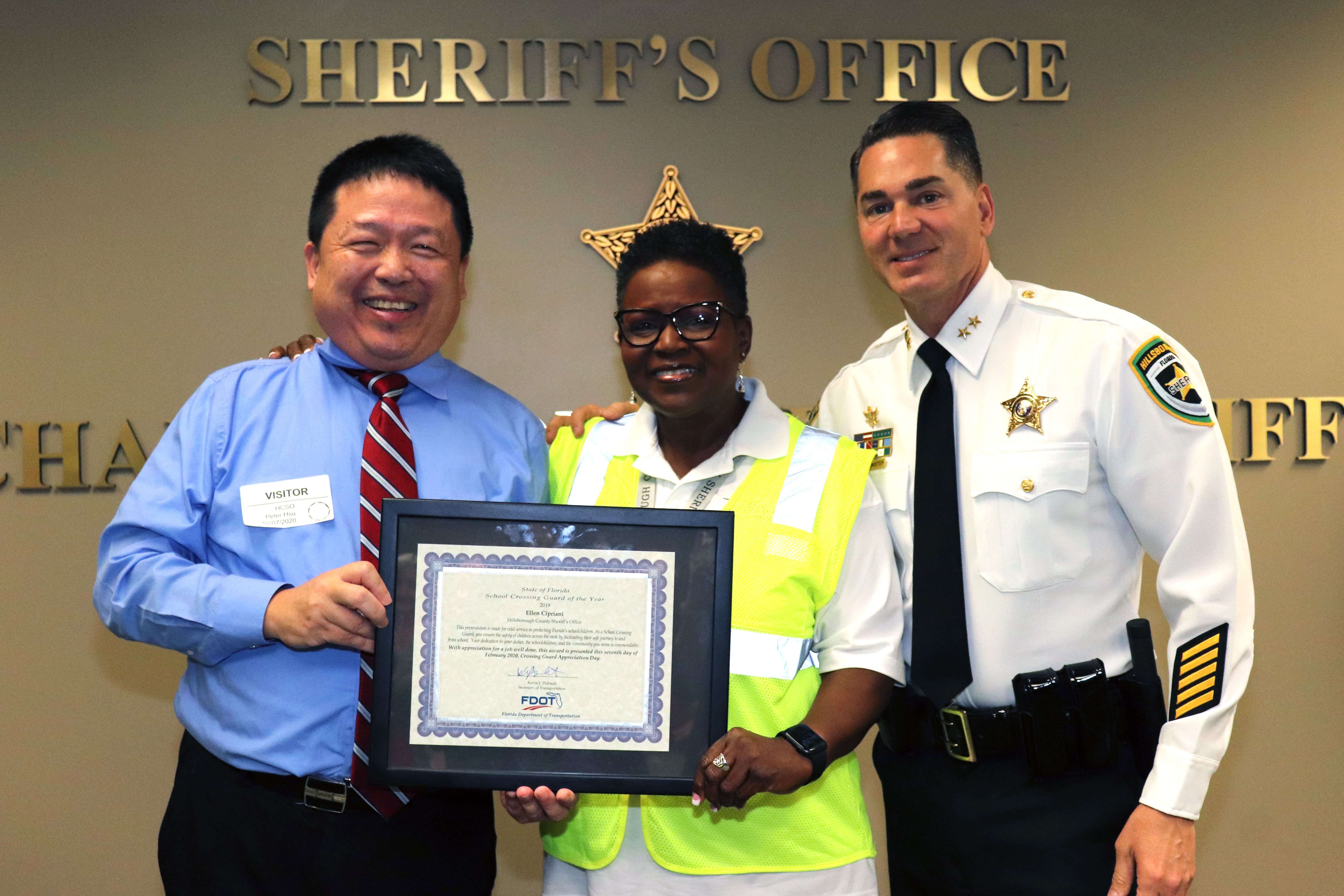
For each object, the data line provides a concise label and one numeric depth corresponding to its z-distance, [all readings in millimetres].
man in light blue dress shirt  1655
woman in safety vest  1659
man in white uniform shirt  1806
